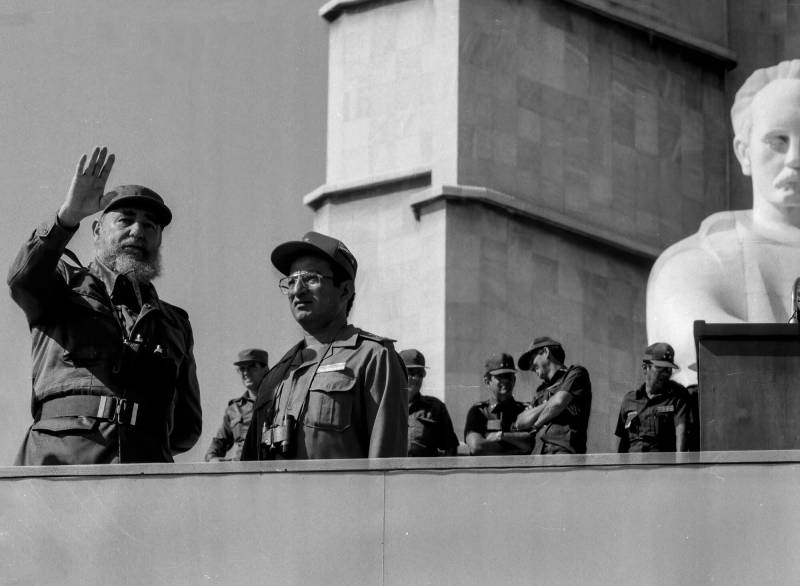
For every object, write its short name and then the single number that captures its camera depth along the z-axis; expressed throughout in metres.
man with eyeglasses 9.79
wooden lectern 9.68
